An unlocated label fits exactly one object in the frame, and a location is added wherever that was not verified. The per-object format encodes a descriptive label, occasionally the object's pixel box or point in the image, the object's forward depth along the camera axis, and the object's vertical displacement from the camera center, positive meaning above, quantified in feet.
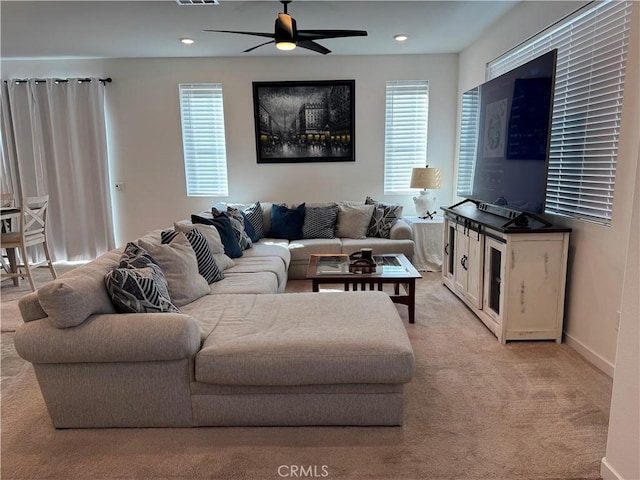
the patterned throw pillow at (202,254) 9.65 -1.97
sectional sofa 6.16 -2.92
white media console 9.20 -2.50
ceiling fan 9.52 +3.28
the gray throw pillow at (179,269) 8.29 -1.99
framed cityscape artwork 17.10 +2.03
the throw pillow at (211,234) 10.53 -1.68
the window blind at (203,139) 17.39 +1.34
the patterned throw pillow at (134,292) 6.66 -1.94
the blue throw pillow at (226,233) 12.05 -1.86
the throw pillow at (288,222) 15.88 -2.00
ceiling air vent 10.66 +4.37
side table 15.92 -2.92
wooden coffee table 10.12 -2.63
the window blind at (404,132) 17.28 +1.53
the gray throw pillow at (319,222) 15.76 -2.00
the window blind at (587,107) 7.91 +1.23
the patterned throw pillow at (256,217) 15.69 -1.79
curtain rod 16.93 +3.78
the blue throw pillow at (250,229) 14.85 -2.12
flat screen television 8.88 +0.77
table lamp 16.24 -0.66
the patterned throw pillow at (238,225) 13.24 -1.79
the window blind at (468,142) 12.67 +0.83
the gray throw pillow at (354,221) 15.85 -1.98
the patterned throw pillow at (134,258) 7.29 -1.56
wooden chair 13.78 -2.12
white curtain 17.04 +0.72
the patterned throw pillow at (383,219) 15.72 -1.92
